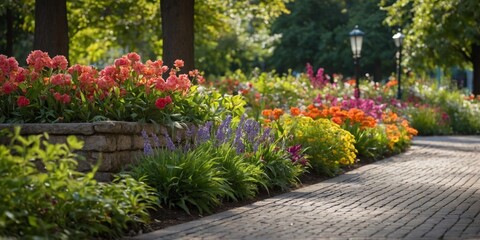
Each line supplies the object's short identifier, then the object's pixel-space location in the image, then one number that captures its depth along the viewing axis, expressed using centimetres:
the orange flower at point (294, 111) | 1597
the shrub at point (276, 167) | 1239
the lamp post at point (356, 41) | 2706
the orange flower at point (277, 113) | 1558
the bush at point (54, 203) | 739
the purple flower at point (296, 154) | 1356
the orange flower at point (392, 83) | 3265
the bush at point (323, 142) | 1470
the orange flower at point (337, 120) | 1709
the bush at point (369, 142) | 1756
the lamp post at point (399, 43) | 3256
